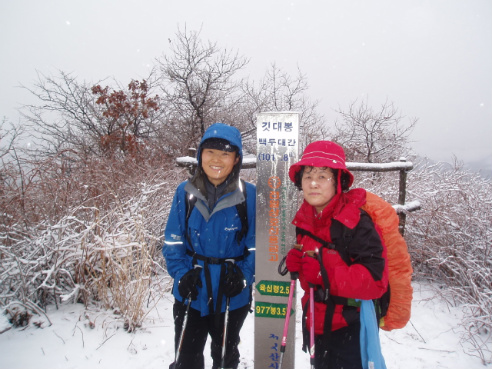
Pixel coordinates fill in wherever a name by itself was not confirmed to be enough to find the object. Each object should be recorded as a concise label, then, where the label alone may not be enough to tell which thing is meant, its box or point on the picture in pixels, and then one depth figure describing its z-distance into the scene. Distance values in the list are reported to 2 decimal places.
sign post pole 2.10
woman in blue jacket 1.75
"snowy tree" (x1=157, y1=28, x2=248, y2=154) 14.94
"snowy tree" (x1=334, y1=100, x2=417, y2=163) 14.64
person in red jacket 1.29
